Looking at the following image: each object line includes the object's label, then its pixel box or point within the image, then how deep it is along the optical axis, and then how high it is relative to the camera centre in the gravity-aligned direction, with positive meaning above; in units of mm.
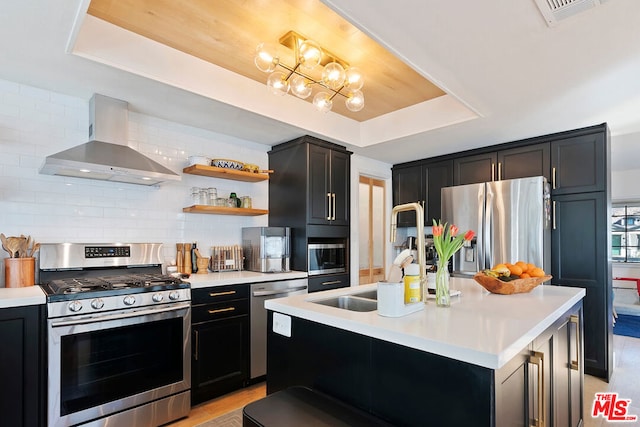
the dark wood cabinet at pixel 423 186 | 4332 +404
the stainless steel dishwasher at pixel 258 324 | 2928 -902
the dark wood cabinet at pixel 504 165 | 3551 +564
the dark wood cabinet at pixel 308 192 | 3525 +266
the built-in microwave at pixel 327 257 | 3547 -426
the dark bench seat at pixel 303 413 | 1228 -725
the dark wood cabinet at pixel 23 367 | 1894 -822
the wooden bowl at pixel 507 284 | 1954 -383
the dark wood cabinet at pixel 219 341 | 2590 -960
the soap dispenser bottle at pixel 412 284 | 1529 -294
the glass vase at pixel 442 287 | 1634 -329
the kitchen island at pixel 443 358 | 1080 -531
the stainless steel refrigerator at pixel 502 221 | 3191 -44
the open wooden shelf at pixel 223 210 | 3080 +66
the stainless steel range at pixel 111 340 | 2021 -775
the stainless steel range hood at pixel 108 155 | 2334 +431
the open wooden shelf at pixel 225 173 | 3082 +410
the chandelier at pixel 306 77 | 2072 +909
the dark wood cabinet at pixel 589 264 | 3148 -441
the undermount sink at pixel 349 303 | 1890 -470
